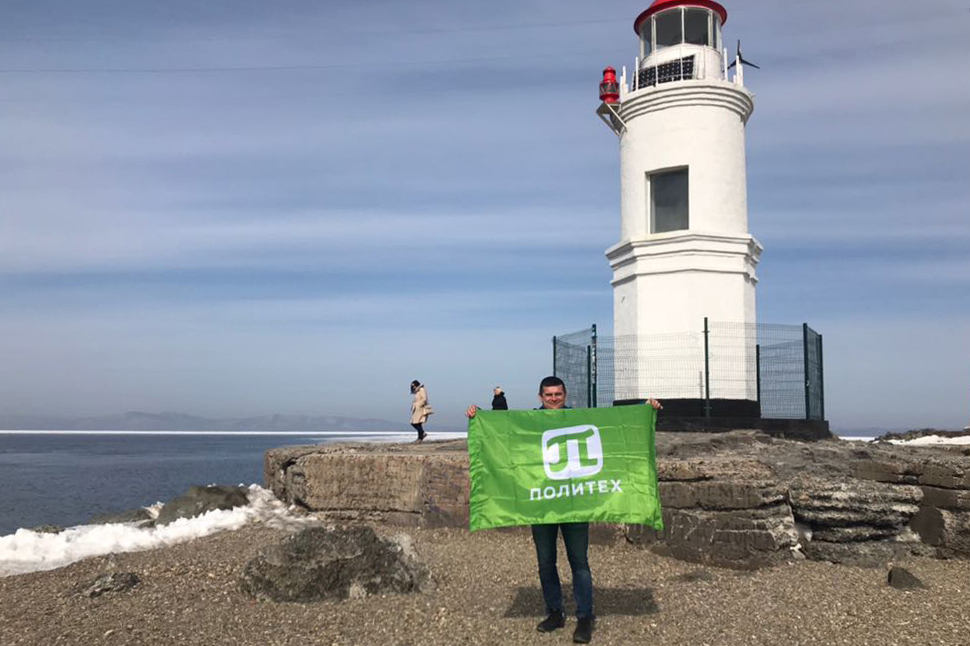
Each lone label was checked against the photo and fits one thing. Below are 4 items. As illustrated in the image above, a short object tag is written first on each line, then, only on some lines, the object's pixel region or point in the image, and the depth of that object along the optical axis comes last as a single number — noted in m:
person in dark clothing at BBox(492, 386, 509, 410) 15.91
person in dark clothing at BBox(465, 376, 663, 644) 6.18
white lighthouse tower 14.98
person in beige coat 17.21
